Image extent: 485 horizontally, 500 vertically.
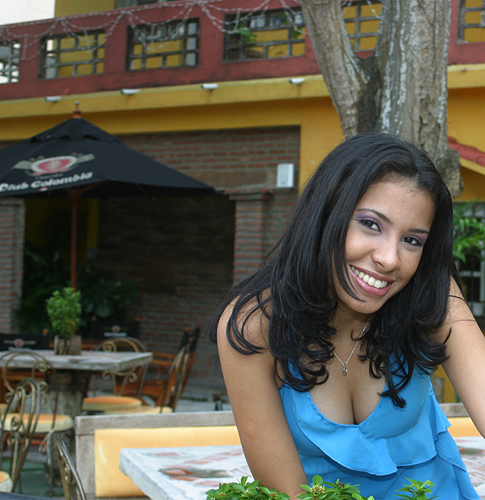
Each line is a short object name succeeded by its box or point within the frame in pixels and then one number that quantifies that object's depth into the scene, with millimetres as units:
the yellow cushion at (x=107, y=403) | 5531
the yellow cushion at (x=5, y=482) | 3136
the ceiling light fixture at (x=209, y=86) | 8013
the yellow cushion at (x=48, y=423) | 4664
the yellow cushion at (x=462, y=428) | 3150
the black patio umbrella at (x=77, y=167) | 5832
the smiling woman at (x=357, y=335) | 1656
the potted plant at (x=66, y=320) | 5371
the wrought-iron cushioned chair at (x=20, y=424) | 3420
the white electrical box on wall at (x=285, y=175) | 7832
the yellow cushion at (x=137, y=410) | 5422
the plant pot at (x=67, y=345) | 5422
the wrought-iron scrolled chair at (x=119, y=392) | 5555
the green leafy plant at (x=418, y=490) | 1221
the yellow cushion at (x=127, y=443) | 2725
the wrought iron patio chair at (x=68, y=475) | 2002
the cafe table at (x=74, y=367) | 4992
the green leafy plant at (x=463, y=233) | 5984
